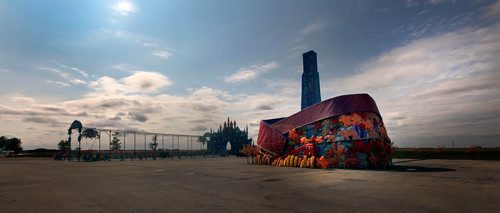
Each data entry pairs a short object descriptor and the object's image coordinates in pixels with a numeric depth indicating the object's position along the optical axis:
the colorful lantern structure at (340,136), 24.39
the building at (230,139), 92.69
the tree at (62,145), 97.23
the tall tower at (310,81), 43.00
